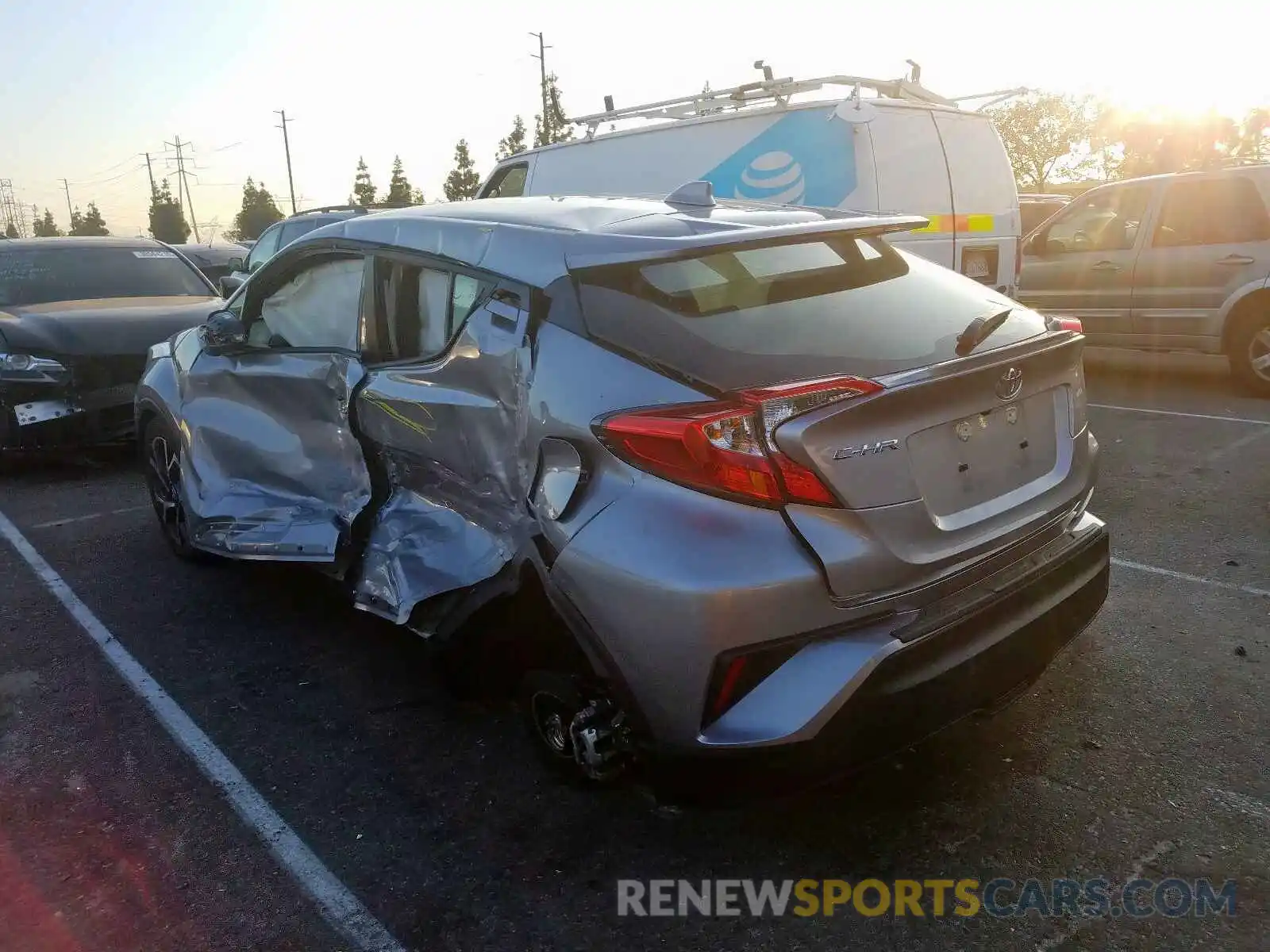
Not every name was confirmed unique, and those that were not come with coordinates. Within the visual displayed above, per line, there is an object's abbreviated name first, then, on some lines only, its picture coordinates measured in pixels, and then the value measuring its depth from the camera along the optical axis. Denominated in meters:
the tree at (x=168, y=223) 85.62
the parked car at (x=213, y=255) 16.05
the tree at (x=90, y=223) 121.44
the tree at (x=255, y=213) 76.80
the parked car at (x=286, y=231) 12.61
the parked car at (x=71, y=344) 6.70
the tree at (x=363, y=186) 74.44
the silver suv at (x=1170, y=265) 8.17
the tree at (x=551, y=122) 52.94
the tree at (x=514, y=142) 59.57
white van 7.74
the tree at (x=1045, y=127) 51.66
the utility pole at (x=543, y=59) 50.66
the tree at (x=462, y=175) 65.44
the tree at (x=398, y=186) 72.56
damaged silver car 2.27
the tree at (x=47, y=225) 136.38
